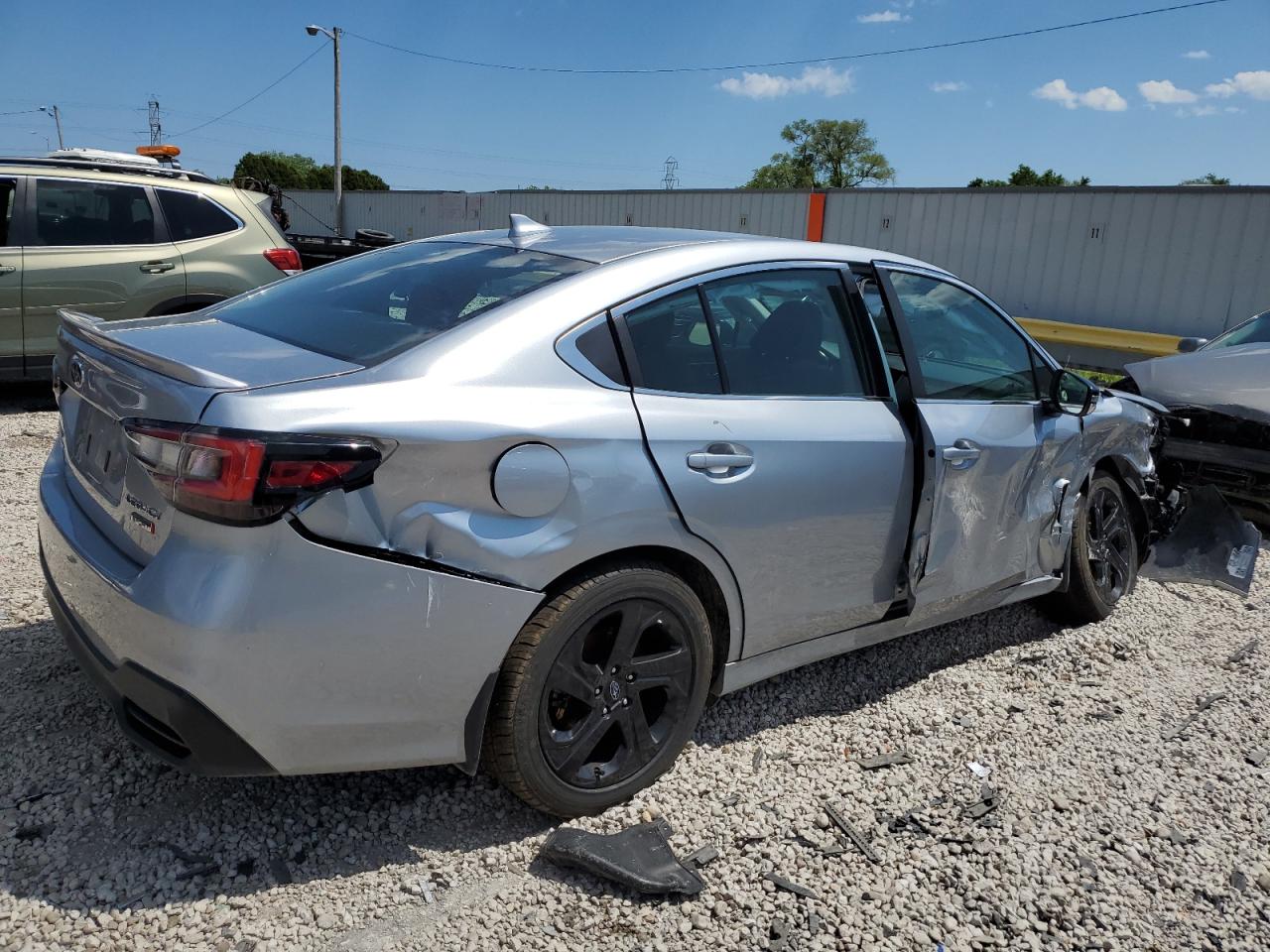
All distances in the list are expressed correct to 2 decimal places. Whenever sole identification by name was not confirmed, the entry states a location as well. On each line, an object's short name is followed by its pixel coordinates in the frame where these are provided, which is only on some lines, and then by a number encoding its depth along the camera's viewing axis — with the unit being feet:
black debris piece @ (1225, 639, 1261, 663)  14.39
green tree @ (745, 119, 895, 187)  310.65
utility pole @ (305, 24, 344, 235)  115.85
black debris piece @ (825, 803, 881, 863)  9.39
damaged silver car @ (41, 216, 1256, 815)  7.42
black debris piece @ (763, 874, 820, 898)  8.82
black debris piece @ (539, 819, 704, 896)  8.63
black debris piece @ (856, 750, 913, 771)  11.00
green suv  23.70
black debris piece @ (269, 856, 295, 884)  8.49
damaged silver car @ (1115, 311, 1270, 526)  19.89
